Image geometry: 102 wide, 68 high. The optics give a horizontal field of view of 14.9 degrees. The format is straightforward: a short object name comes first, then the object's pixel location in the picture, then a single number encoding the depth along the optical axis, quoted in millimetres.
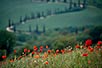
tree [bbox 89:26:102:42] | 90632
